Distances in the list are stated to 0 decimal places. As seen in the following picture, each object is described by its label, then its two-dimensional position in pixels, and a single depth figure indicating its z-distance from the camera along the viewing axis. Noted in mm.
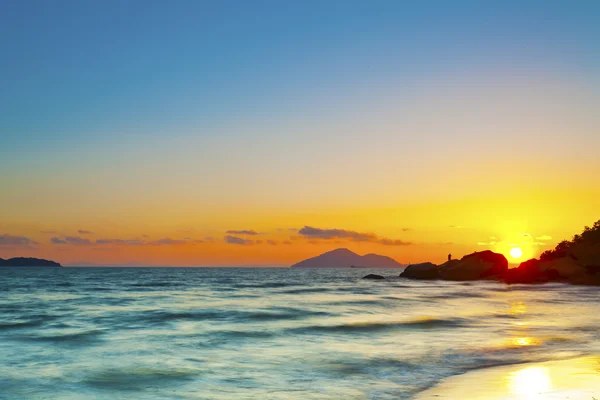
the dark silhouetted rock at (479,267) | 102375
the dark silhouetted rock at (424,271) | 107688
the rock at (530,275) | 89000
